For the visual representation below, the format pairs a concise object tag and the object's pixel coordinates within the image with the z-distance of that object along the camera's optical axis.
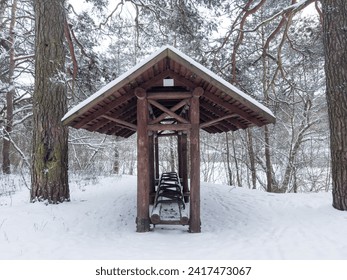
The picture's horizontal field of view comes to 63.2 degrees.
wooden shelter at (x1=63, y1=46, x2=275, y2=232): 5.24
